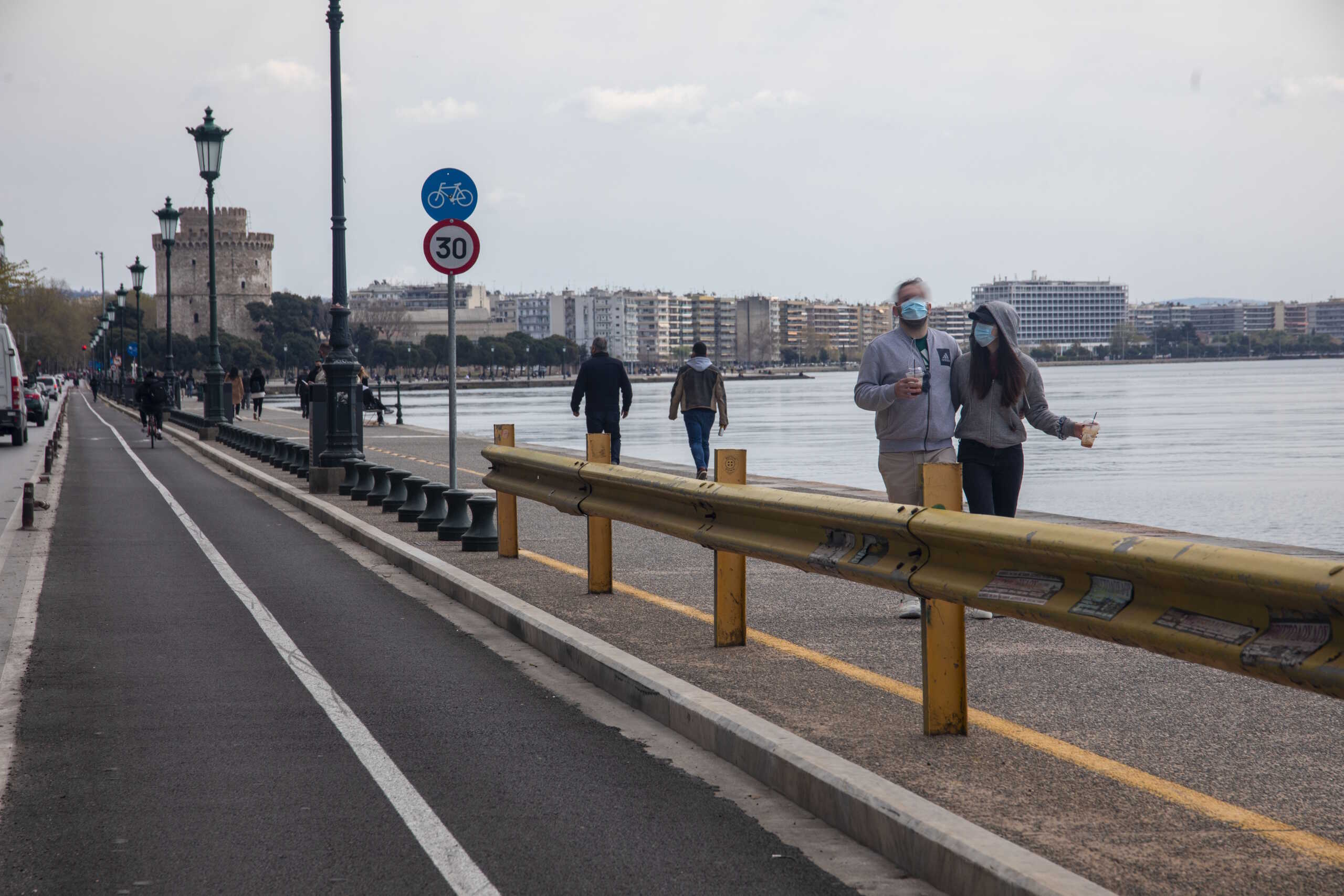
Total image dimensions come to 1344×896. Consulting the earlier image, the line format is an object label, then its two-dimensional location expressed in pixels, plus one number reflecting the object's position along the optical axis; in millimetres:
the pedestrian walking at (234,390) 42312
